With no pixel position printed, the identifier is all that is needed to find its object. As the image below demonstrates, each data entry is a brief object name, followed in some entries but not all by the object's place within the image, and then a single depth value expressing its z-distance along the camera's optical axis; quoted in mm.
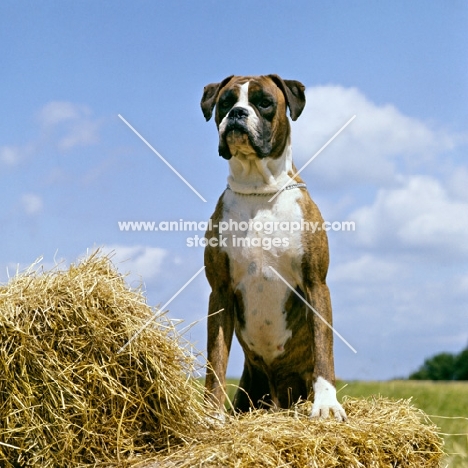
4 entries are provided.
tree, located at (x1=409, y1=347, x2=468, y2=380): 25547
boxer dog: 5230
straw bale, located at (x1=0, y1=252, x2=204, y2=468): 4070
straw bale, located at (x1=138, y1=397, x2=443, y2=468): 3916
